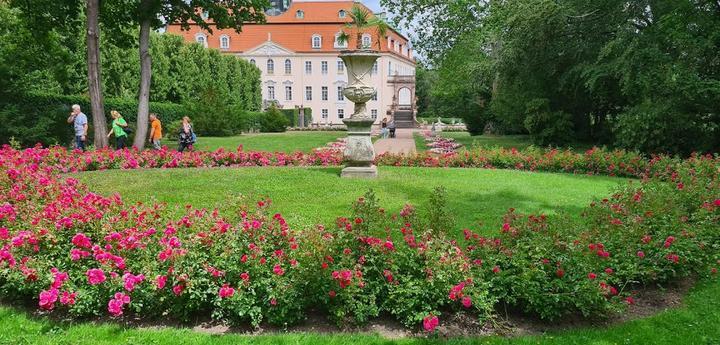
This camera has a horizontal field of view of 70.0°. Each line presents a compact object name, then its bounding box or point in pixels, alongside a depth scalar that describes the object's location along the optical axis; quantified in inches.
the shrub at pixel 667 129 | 535.8
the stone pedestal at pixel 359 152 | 383.9
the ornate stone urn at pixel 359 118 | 371.2
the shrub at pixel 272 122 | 1401.3
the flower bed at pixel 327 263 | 150.4
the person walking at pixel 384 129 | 1127.0
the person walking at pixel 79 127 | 535.2
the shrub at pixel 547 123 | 751.7
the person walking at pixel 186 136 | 540.4
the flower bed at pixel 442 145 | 732.7
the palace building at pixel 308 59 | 2357.3
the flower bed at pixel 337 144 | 788.3
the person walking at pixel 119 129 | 553.6
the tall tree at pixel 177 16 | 617.0
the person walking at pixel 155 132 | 581.0
